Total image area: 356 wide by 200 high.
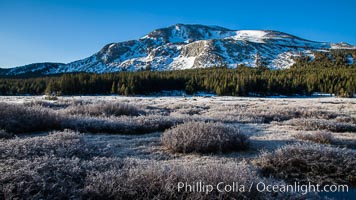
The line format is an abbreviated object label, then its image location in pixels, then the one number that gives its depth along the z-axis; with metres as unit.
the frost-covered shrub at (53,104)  23.25
